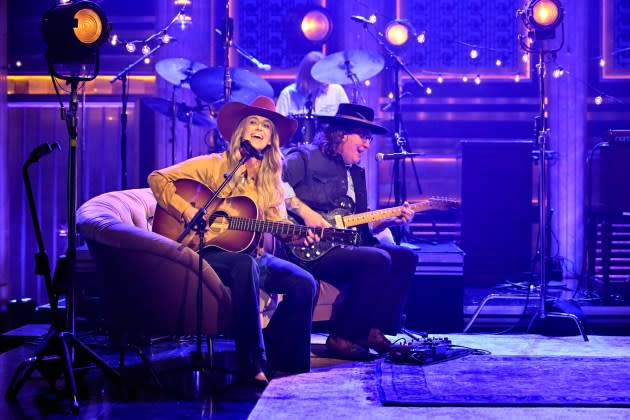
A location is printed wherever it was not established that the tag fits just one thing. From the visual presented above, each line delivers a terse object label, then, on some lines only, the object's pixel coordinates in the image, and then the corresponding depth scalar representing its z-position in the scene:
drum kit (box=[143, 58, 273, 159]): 7.25
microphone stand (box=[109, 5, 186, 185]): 7.25
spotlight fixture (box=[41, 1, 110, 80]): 4.72
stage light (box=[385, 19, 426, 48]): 8.00
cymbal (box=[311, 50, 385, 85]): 7.33
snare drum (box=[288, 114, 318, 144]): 7.16
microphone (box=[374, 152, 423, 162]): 6.12
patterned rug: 4.29
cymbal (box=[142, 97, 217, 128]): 7.53
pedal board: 5.21
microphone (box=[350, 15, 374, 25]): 7.20
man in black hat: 5.43
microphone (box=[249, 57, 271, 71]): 7.46
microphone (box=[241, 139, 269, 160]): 4.70
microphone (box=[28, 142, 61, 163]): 4.39
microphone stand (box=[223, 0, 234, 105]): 6.84
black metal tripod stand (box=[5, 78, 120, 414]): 4.41
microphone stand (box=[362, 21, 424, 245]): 6.70
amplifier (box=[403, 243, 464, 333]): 6.35
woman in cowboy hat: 4.75
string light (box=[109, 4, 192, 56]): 6.78
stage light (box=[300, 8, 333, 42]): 8.56
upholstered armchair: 4.71
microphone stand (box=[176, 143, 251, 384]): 4.56
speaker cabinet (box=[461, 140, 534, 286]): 7.94
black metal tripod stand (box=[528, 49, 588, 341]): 6.11
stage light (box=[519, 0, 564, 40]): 6.21
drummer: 7.61
